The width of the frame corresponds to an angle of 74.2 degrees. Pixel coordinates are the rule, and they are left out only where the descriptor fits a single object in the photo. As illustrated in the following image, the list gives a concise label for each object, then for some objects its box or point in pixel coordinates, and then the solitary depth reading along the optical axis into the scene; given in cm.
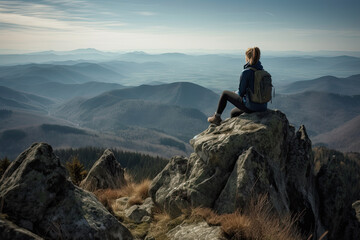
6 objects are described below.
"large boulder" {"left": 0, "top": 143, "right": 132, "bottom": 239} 587
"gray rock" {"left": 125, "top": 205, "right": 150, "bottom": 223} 1023
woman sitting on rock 1111
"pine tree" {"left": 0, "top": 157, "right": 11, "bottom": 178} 1513
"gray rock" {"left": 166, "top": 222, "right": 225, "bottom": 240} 665
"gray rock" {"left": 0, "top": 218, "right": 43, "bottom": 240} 482
